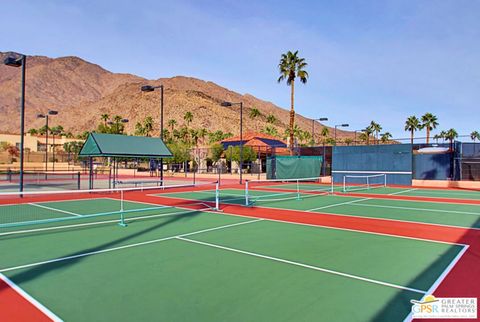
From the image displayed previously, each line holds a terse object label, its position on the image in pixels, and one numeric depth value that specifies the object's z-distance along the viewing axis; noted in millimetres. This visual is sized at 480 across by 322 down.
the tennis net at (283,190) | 18898
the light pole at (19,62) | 16547
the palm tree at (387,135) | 109919
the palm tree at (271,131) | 108919
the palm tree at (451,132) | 111956
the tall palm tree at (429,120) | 79375
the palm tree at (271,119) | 136888
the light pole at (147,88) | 23556
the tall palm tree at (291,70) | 40250
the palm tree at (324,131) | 117425
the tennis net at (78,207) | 11758
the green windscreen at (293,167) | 32000
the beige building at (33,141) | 88775
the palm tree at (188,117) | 123750
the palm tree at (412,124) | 86100
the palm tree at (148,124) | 101562
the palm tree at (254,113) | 146625
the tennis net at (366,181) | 29073
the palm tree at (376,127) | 104662
